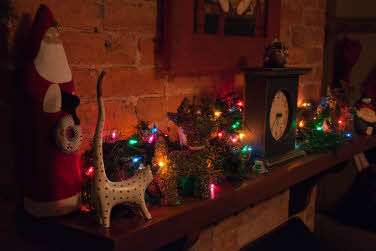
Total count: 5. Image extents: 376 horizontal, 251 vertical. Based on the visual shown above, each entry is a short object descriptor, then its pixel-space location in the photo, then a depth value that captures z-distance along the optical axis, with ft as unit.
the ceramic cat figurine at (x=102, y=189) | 2.56
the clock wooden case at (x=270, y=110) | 4.08
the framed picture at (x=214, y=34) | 3.89
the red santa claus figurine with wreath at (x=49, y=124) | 2.57
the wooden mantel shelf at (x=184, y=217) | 2.53
